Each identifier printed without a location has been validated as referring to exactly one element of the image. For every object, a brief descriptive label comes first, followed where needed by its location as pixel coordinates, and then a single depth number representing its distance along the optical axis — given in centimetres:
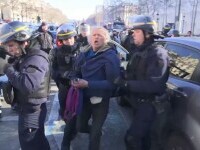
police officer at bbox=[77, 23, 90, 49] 365
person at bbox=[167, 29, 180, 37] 668
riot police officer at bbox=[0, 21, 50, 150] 152
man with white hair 186
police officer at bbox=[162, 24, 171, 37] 788
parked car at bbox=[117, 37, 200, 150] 167
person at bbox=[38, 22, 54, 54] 460
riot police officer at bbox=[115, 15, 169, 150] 174
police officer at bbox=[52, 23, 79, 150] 246
